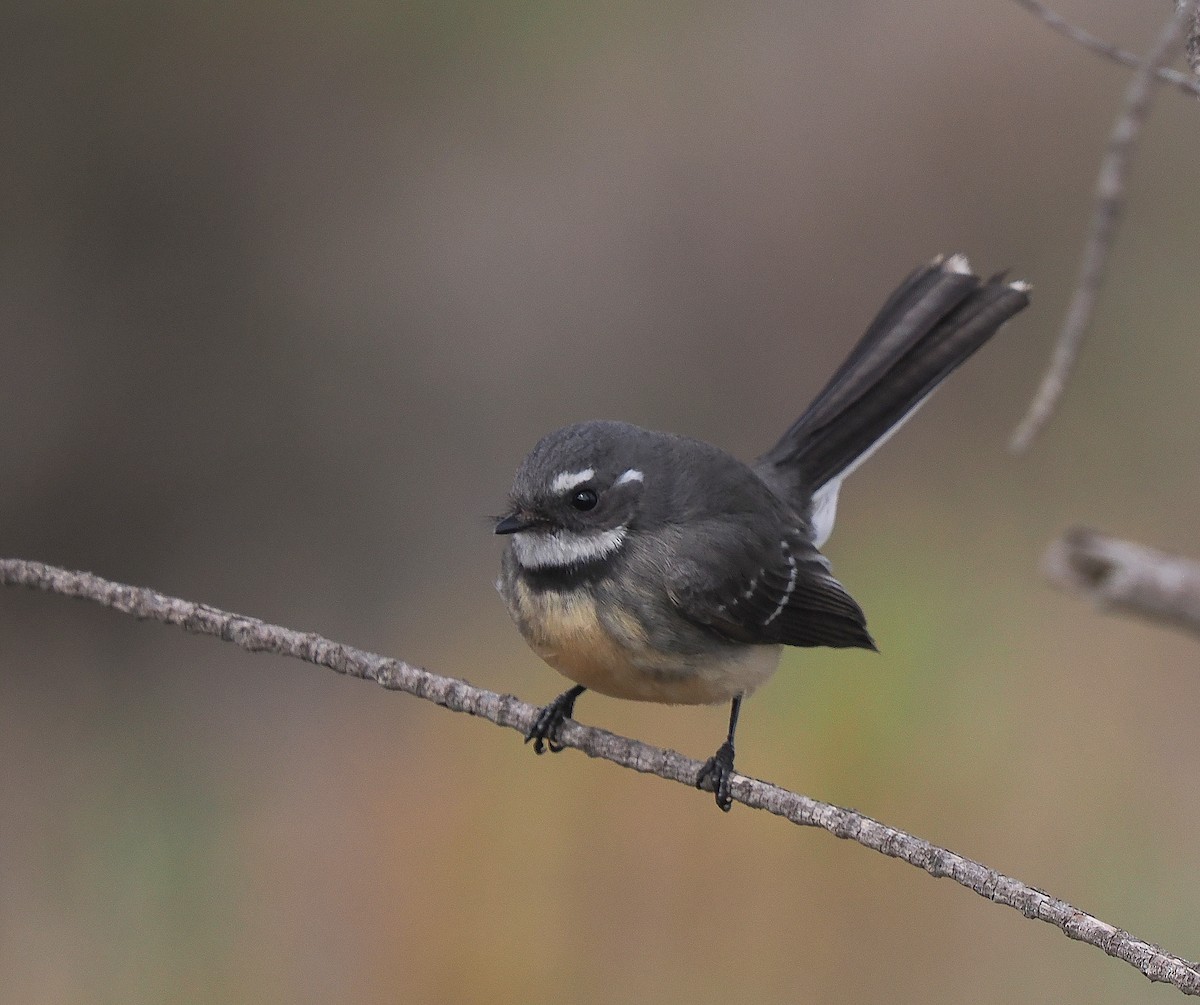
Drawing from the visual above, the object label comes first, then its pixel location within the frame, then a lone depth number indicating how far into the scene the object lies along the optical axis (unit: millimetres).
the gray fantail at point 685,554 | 7355
